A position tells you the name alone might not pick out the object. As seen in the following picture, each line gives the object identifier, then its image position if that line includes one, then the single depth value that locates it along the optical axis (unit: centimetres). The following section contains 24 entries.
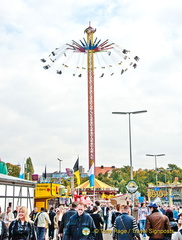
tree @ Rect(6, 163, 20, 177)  9545
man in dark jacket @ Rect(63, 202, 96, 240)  755
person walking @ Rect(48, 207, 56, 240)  1778
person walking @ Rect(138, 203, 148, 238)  1870
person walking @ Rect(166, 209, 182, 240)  1133
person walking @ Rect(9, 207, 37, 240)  743
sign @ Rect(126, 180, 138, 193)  2242
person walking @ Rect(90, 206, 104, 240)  1175
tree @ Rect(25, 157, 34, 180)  10125
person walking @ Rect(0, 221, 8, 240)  741
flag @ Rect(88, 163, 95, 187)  3173
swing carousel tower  6431
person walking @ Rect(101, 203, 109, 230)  2180
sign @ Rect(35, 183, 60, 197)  3222
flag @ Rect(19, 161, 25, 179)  3072
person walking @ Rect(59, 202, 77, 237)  1177
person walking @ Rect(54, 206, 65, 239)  1617
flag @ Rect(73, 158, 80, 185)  3822
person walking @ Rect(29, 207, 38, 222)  1688
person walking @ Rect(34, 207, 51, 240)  1390
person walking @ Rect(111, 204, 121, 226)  1197
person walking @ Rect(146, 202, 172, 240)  893
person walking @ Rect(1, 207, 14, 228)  1145
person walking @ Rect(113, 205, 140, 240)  884
